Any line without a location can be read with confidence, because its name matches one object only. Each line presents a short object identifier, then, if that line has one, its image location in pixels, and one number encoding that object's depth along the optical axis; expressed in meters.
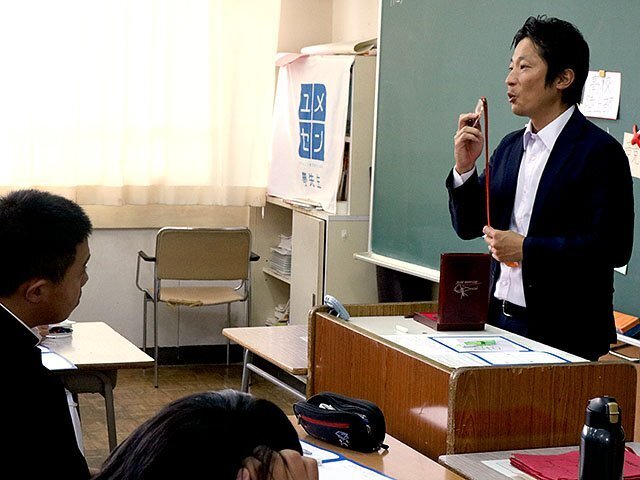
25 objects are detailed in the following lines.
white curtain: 5.82
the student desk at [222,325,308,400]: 3.29
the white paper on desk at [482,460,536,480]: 2.10
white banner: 5.45
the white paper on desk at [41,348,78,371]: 3.43
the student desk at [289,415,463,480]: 2.16
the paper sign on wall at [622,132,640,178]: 3.40
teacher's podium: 2.24
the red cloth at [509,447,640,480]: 2.07
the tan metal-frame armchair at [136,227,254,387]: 5.75
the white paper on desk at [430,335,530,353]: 2.50
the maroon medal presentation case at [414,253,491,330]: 2.69
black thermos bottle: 1.88
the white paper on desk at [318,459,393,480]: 2.10
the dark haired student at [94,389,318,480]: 1.02
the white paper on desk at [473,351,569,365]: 2.36
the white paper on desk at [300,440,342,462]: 2.22
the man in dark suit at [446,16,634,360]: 2.59
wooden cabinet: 5.35
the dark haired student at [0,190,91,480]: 1.65
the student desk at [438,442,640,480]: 2.09
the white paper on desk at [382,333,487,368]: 2.35
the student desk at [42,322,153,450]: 3.65
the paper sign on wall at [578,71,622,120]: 3.50
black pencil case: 2.27
